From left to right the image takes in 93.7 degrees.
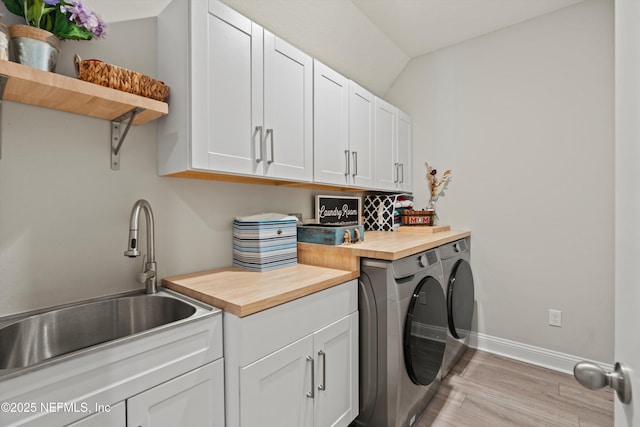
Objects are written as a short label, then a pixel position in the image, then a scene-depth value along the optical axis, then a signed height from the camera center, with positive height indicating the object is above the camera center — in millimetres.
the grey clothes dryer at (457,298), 2148 -679
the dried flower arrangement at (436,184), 2855 +251
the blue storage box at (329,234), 1778 -144
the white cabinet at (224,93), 1300 +566
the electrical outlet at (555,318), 2334 -843
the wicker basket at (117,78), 1104 +516
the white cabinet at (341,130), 1935 +574
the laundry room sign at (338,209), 2398 +10
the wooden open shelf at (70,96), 942 +411
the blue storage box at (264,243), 1622 -182
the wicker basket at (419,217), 2734 -64
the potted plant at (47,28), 1002 +663
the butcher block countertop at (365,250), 1583 -223
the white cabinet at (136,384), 732 -493
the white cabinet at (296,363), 1101 -650
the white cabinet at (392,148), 2562 +569
